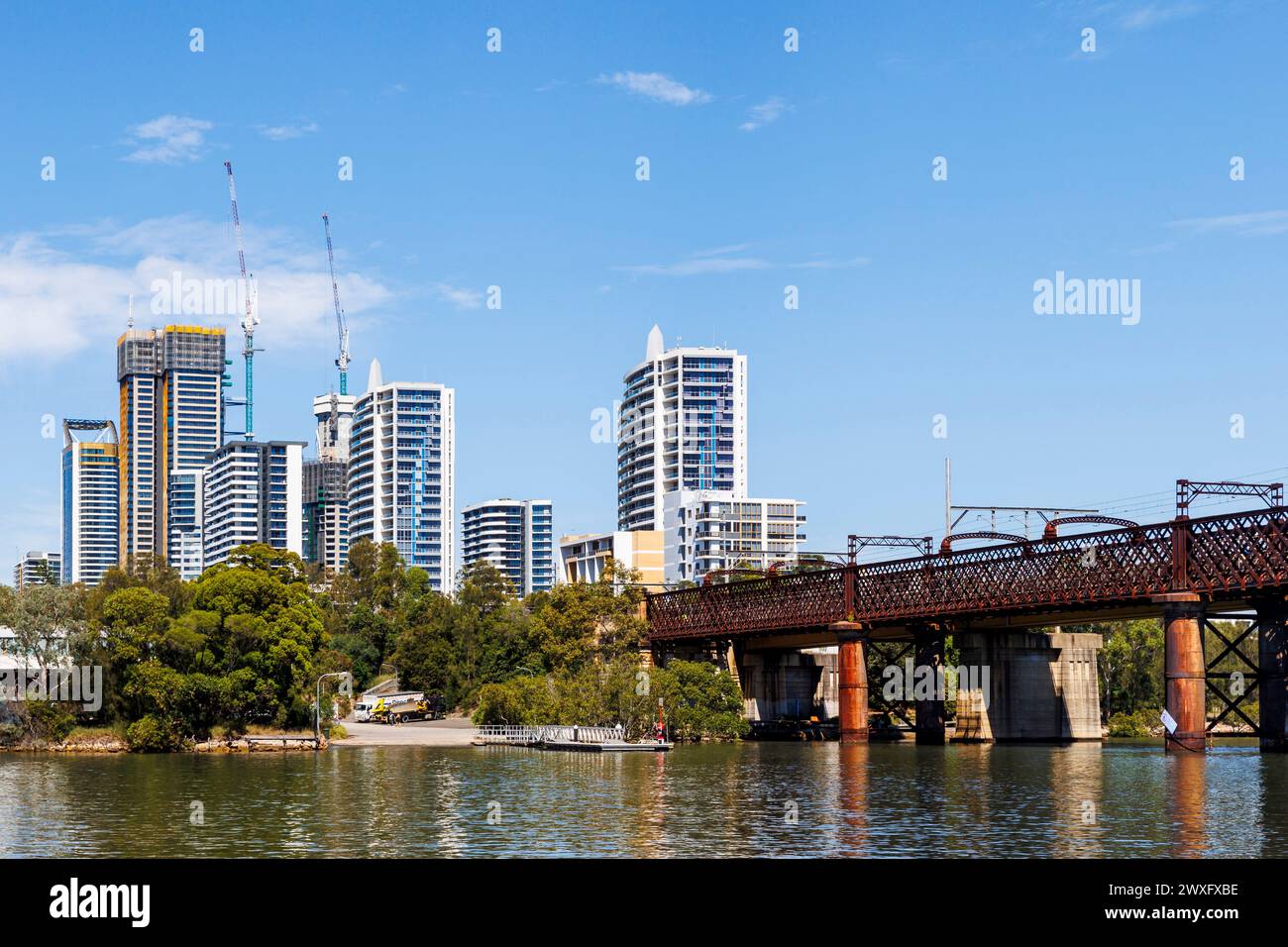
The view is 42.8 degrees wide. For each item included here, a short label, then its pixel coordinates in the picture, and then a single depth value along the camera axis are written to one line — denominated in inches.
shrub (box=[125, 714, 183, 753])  5078.7
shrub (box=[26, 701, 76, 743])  5246.1
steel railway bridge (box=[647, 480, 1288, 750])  4453.7
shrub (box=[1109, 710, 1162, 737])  6815.9
